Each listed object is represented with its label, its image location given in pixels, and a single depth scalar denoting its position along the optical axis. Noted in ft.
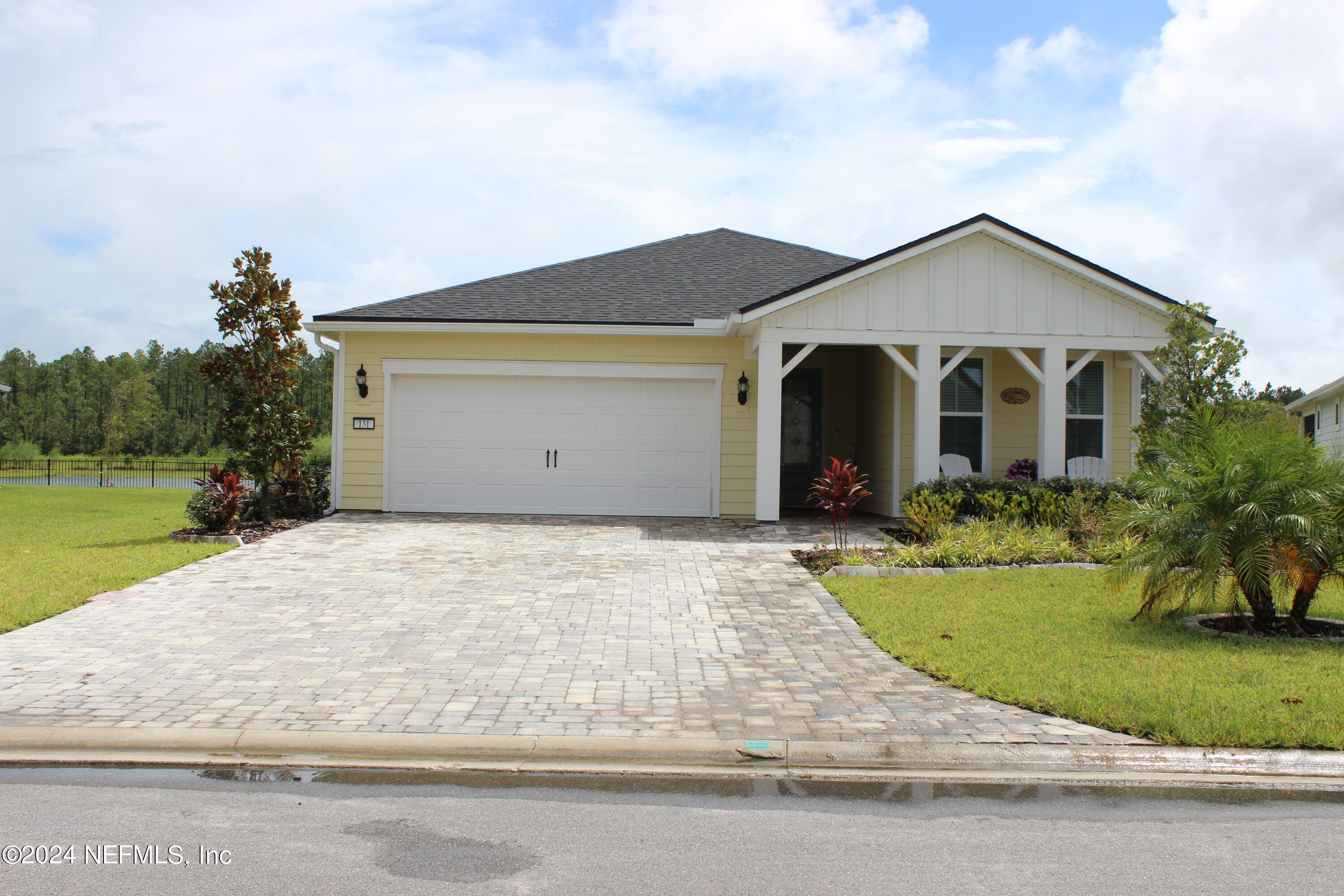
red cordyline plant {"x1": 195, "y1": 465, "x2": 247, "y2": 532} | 38.11
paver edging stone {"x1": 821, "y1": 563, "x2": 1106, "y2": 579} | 30.78
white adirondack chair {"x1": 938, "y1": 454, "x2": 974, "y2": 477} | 45.09
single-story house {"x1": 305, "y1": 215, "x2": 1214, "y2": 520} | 46.88
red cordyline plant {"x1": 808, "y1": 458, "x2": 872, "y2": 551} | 33.60
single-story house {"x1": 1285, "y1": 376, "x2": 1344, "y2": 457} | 87.66
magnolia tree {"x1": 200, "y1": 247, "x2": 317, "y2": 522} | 41.52
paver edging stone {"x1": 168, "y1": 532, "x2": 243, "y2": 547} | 36.63
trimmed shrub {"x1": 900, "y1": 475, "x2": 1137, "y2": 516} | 39.68
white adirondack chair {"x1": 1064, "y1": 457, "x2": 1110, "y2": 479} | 45.24
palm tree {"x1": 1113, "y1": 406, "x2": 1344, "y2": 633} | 21.38
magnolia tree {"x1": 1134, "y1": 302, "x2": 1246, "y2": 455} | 37.24
